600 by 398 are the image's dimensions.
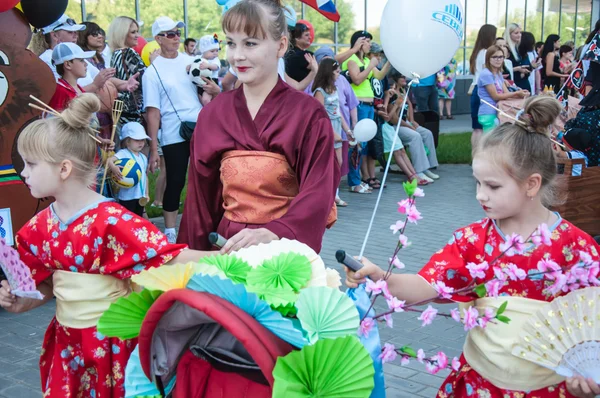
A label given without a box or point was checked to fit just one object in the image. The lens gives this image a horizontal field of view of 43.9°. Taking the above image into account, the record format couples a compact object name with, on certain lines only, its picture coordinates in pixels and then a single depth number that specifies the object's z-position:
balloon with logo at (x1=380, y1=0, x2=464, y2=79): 5.31
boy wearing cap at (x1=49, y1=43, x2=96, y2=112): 5.17
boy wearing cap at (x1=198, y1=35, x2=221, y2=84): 7.57
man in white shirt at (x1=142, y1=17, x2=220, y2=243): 6.31
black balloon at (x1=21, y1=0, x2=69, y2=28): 4.69
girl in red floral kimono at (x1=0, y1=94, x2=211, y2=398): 2.58
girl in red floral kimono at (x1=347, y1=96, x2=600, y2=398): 2.26
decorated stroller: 1.60
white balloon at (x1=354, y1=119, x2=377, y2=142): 8.60
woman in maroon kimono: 2.64
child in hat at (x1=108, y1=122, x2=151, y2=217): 5.91
